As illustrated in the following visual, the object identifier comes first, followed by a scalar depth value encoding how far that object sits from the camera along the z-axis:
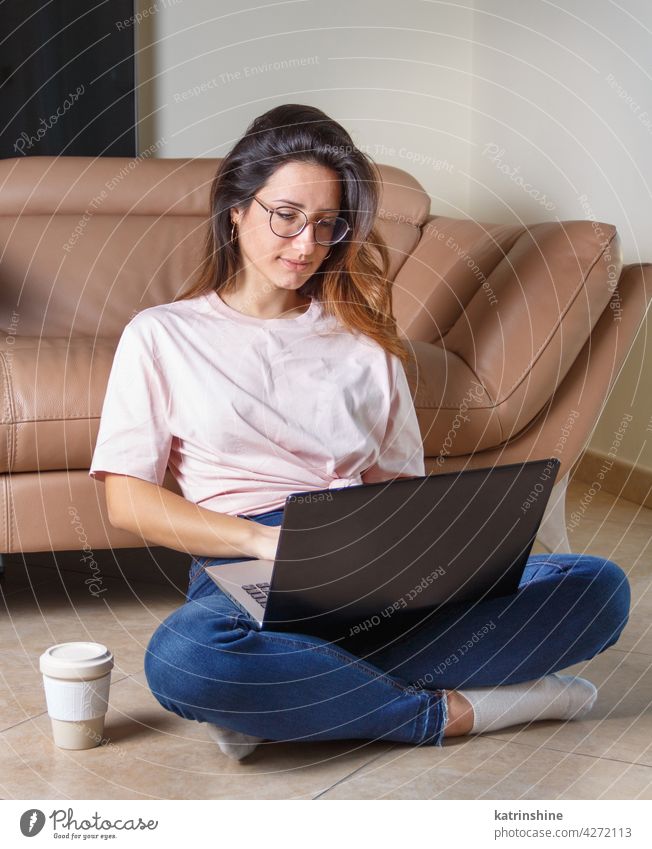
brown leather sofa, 1.78
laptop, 1.14
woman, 1.32
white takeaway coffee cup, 1.26
